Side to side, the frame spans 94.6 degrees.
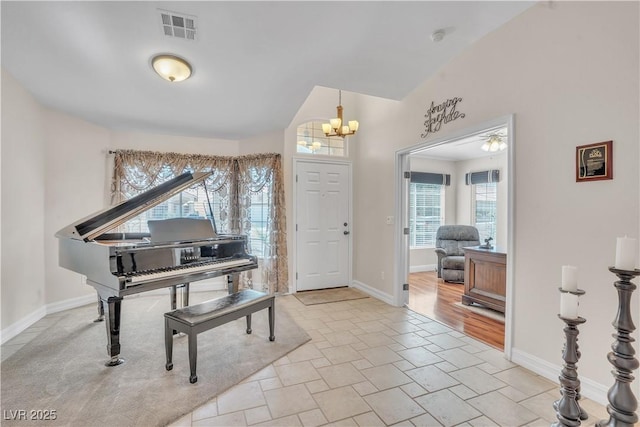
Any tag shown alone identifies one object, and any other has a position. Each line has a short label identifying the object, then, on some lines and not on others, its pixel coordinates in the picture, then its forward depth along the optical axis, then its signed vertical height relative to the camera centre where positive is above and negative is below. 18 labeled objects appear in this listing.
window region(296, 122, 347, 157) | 4.92 +1.17
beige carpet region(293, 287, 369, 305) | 4.38 -1.33
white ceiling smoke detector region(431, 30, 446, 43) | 2.81 +1.69
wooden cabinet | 3.70 -0.90
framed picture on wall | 2.00 +0.33
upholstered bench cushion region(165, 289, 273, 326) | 2.34 -0.84
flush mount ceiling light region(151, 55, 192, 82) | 2.91 +1.46
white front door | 4.81 -0.24
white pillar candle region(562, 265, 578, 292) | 1.19 -0.28
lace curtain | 4.36 +0.42
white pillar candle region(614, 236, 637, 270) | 1.13 -0.17
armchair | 5.51 -0.68
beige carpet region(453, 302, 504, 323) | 3.70 -1.35
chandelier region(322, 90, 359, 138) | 3.88 +1.12
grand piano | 2.41 -0.40
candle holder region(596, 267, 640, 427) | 1.15 -0.61
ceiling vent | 2.41 +1.60
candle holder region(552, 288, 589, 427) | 1.17 -0.71
